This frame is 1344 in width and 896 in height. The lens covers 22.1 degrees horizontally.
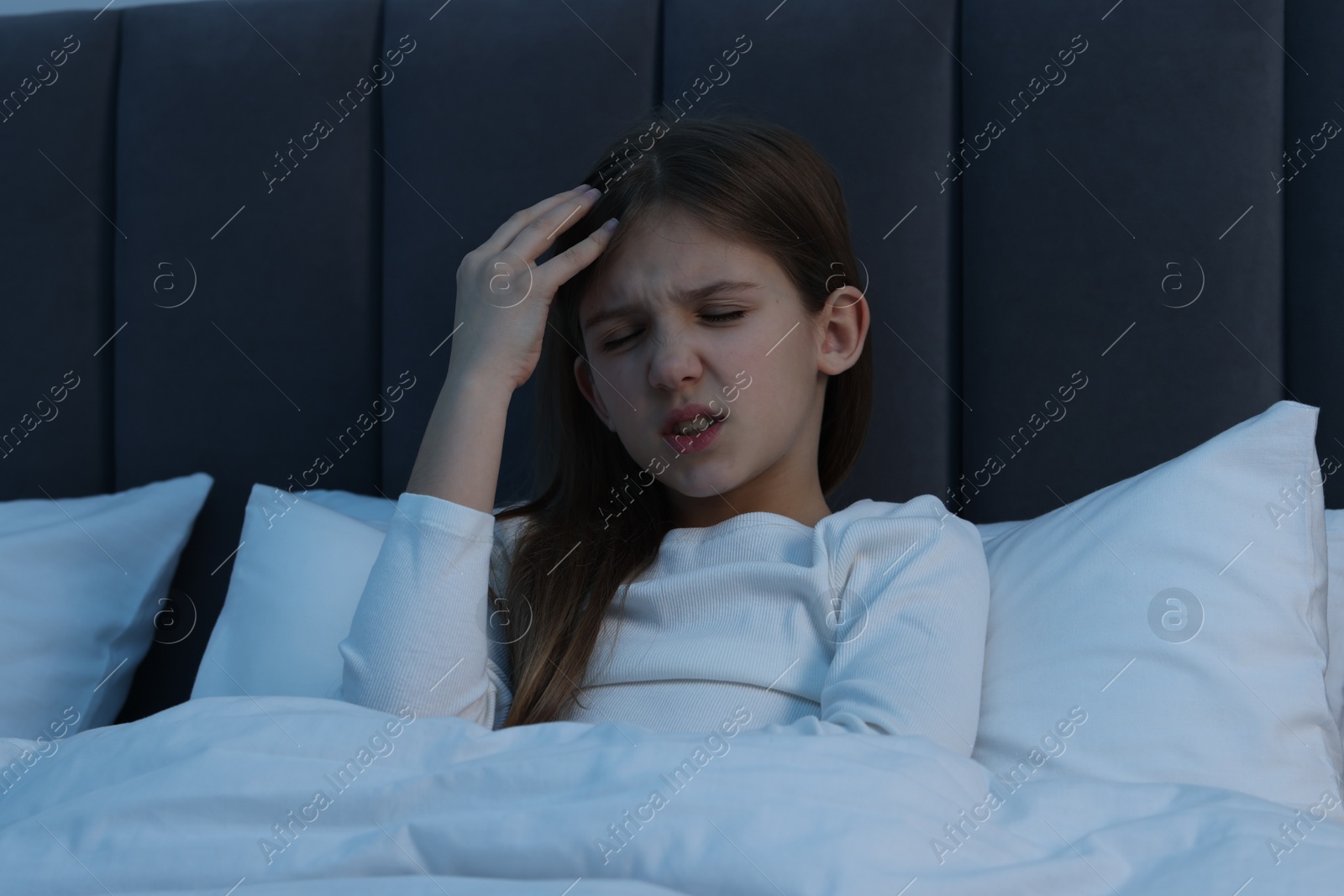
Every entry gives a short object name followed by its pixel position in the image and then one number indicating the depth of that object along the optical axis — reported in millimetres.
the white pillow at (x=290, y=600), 2151
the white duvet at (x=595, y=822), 1858
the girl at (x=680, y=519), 2051
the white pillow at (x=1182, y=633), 2009
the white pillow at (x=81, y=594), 2207
